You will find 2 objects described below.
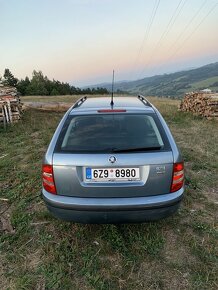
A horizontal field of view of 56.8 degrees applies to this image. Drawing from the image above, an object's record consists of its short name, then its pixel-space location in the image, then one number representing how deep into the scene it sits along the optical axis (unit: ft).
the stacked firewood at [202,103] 30.83
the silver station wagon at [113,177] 6.91
